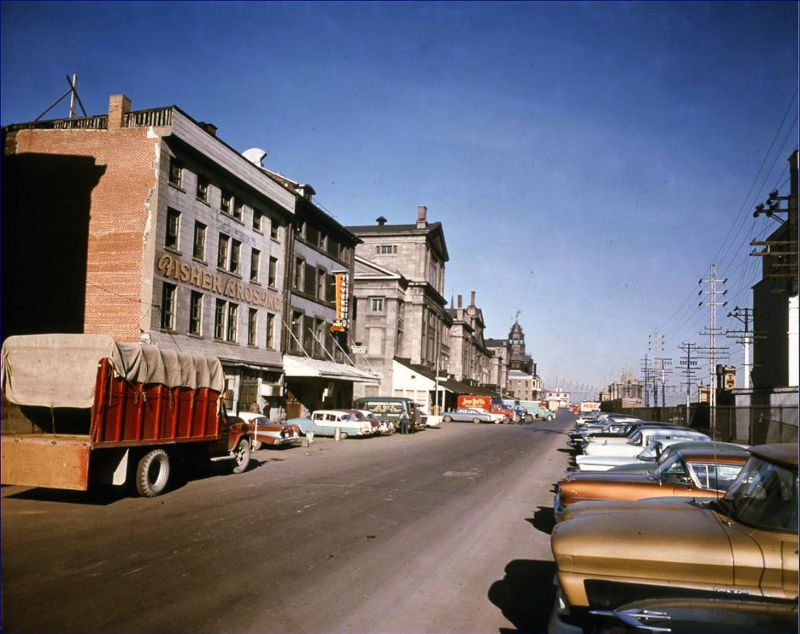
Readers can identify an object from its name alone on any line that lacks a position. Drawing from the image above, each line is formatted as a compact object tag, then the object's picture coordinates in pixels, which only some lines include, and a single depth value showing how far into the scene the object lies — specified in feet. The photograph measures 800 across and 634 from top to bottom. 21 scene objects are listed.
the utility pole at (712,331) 142.19
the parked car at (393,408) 128.47
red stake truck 35.53
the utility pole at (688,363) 245.24
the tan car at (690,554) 13.74
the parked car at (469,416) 194.39
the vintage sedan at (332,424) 101.70
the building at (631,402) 411.70
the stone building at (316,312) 118.93
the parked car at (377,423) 107.86
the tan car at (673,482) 28.27
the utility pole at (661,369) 266.16
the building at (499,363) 453.17
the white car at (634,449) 45.93
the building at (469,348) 290.35
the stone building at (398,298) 190.29
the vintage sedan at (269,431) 77.05
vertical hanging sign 134.82
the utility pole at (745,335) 148.41
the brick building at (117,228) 78.59
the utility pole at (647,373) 334.95
